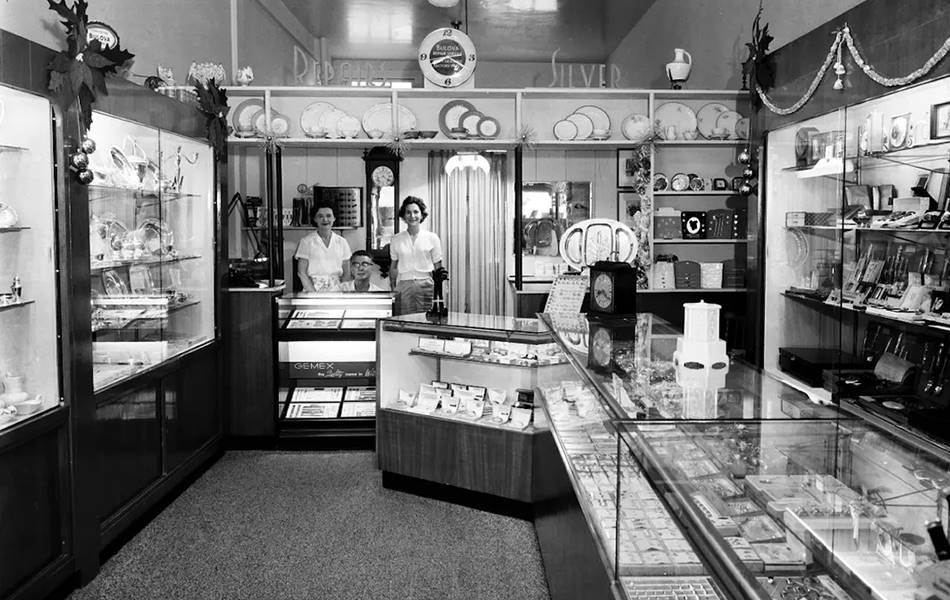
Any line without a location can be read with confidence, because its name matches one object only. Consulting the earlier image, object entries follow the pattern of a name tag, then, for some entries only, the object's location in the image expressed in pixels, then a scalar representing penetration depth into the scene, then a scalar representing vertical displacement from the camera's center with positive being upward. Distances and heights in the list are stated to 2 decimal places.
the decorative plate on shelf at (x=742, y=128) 6.14 +1.09
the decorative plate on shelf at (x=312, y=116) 6.02 +1.16
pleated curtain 9.48 +0.40
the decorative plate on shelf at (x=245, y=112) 6.06 +1.20
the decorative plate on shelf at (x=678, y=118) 6.25 +1.19
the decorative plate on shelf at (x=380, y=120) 6.05 +1.14
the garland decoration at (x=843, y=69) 3.54 +1.05
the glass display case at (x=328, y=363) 5.60 -0.66
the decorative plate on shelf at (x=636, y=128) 6.19 +1.10
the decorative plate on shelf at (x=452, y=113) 6.19 +1.22
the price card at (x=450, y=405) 4.34 -0.73
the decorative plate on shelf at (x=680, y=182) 6.44 +0.71
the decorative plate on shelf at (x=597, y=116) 6.24 +1.20
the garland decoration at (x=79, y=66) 3.22 +0.84
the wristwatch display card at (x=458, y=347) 4.31 -0.42
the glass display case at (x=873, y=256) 3.72 +0.08
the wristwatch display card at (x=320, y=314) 5.75 -0.31
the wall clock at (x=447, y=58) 6.27 +1.67
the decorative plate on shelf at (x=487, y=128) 6.17 +1.10
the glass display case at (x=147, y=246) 3.93 +0.14
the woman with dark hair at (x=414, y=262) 7.12 +0.08
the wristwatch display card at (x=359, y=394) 5.75 -0.89
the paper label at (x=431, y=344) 4.42 -0.41
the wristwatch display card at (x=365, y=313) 5.72 -0.30
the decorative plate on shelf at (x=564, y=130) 6.20 +1.09
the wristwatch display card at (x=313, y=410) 5.66 -0.99
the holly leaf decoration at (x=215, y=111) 5.17 +1.04
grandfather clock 8.20 +0.71
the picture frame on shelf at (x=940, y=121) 3.52 +0.67
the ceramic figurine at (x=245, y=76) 6.25 +1.52
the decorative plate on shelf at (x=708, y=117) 6.18 +1.19
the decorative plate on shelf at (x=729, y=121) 6.16 +1.15
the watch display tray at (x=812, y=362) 4.39 -0.53
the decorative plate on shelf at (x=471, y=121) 6.19 +1.16
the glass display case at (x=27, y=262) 3.15 +0.03
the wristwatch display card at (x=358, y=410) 5.65 -0.98
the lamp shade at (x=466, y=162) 9.29 +1.26
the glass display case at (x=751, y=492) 1.30 -0.43
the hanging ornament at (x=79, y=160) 3.32 +0.46
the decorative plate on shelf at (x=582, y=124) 6.23 +1.14
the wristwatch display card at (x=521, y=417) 4.07 -0.75
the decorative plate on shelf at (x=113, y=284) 4.00 -0.07
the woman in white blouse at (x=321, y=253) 7.39 +0.16
